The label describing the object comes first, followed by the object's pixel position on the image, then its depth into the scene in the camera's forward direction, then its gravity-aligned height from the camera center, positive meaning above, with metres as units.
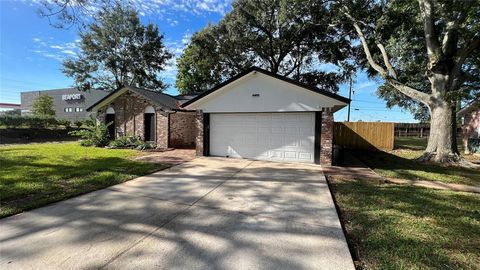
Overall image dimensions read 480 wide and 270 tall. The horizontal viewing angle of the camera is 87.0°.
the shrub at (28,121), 21.34 +0.21
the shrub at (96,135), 15.07 -0.65
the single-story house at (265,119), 9.24 +0.32
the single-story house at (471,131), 15.48 -0.06
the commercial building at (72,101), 43.94 +4.11
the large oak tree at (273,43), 17.17 +6.50
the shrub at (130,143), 14.23 -1.05
